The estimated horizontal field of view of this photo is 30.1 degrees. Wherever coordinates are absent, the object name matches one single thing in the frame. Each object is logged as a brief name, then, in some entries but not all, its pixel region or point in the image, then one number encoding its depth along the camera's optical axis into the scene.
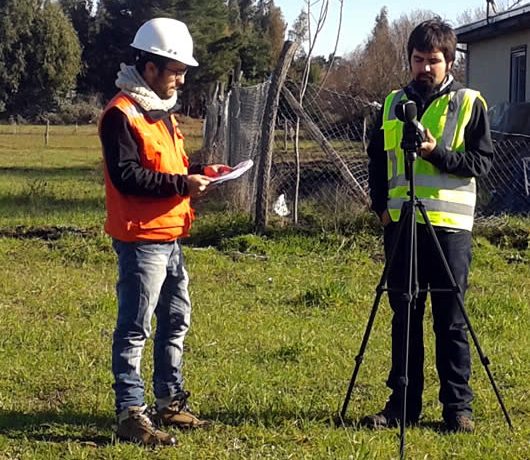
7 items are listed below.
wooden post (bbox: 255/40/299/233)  11.16
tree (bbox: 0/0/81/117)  52.72
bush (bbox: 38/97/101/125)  54.81
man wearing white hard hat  4.67
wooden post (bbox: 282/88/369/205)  11.22
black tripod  4.70
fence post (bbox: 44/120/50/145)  36.94
